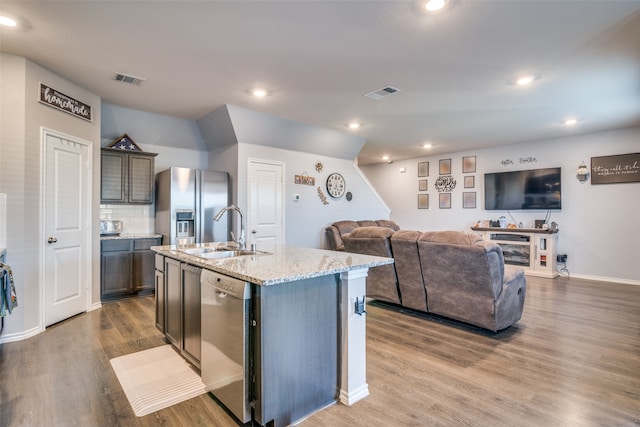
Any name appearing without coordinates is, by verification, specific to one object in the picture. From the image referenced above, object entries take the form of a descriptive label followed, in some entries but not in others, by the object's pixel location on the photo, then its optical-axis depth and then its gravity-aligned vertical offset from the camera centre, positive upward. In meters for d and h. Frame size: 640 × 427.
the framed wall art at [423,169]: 8.69 +1.23
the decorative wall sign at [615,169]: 5.73 +0.82
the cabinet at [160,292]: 3.12 -0.75
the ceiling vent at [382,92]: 3.94 +1.53
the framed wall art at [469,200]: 7.79 +0.35
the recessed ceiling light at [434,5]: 2.29 +1.50
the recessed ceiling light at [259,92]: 4.04 +1.55
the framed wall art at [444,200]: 8.23 +0.37
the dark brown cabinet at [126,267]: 4.47 -0.74
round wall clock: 6.80 +0.63
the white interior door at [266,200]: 5.46 +0.26
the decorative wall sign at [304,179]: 6.19 +0.69
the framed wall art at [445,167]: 8.25 +1.22
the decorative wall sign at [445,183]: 8.18 +0.80
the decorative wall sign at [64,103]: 3.44 +1.28
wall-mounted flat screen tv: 6.55 +0.52
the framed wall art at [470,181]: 7.81 +0.80
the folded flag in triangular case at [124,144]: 4.73 +1.06
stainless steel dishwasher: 1.85 -0.77
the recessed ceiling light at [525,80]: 3.60 +1.52
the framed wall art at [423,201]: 8.66 +0.36
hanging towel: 2.26 -0.54
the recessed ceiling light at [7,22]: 2.55 +1.55
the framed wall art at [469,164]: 7.81 +1.22
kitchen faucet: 3.02 -0.25
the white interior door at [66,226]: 3.54 -0.12
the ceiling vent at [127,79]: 3.58 +1.55
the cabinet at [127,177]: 4.60 +0.56
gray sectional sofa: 3.22 -0.67
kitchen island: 1.83 -0.72
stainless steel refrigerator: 4.77 +0.18
